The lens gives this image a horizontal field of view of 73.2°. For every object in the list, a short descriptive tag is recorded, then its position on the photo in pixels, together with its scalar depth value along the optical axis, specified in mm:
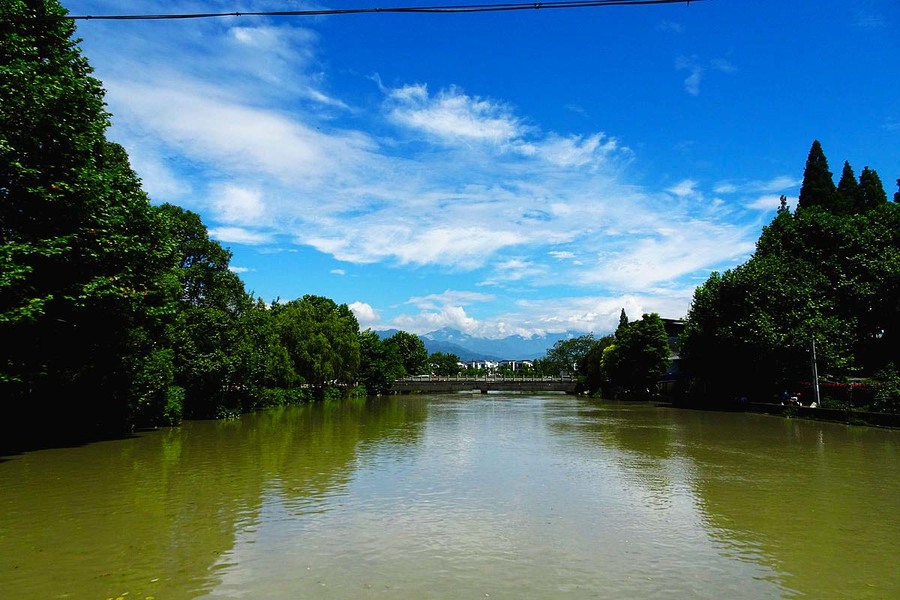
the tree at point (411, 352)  131500
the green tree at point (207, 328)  36594
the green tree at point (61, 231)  17094
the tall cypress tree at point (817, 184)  55812
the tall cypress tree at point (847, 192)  55625
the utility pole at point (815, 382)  38812
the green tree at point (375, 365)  93250
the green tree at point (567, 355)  158375
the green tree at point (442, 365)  180000
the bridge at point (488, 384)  108500
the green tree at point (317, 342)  61688
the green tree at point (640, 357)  67625
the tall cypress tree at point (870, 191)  56406
